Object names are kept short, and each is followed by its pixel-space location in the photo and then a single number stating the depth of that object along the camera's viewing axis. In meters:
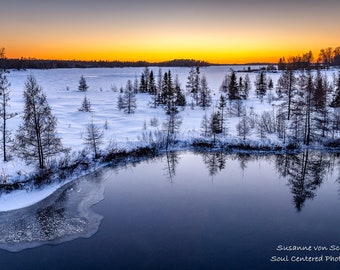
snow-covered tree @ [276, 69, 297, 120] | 47.37
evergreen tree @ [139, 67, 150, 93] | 86.62
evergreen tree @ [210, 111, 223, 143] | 39.04
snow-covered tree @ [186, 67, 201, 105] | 71.37
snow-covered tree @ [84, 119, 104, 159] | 31.87
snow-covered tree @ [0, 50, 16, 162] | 27.22
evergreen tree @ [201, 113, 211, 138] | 40.22
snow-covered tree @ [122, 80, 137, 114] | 58.05
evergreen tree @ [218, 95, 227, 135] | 41.84
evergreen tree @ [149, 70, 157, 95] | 80.55
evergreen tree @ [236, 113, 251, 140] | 39.13
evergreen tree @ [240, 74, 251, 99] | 72.32
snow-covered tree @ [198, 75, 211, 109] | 63.47
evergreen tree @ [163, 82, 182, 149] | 38.16
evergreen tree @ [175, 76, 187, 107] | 63.51
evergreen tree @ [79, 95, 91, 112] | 56.31
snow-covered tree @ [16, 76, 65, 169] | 24.72
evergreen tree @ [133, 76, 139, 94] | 86.39
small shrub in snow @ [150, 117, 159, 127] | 46.09
